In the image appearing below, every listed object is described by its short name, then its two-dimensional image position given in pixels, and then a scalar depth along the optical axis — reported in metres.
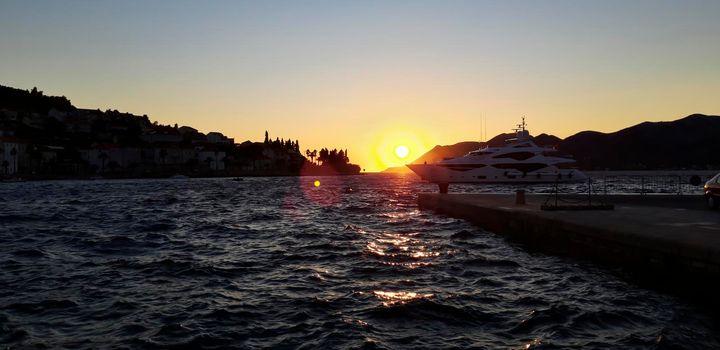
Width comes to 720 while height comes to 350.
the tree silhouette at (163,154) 176.62
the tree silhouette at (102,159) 164.00
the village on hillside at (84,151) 144.88
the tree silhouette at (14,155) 139.12
